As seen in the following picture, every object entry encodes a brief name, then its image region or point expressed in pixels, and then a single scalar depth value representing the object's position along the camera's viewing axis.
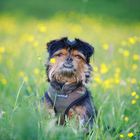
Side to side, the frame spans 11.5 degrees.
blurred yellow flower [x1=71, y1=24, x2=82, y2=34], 14.42
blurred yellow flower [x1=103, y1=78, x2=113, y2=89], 11.40
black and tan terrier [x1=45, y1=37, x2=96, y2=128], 8.46
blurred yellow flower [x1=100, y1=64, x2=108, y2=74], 11.74
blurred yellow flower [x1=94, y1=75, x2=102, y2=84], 11.41
